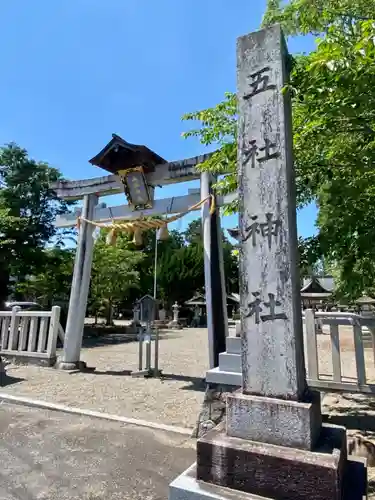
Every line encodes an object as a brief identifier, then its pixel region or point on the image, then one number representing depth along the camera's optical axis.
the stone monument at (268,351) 2.19
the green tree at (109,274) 19.35
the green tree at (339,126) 2.46
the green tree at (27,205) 15.20
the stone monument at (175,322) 27.77
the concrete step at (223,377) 3.75
